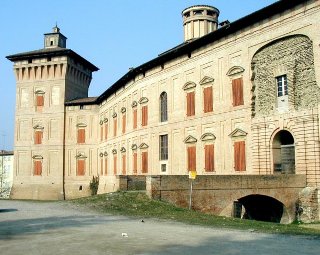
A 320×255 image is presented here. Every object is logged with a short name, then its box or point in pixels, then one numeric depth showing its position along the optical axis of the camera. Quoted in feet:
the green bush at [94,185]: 138.42
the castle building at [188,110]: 65.87
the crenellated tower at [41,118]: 141.38
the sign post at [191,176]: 56.65
